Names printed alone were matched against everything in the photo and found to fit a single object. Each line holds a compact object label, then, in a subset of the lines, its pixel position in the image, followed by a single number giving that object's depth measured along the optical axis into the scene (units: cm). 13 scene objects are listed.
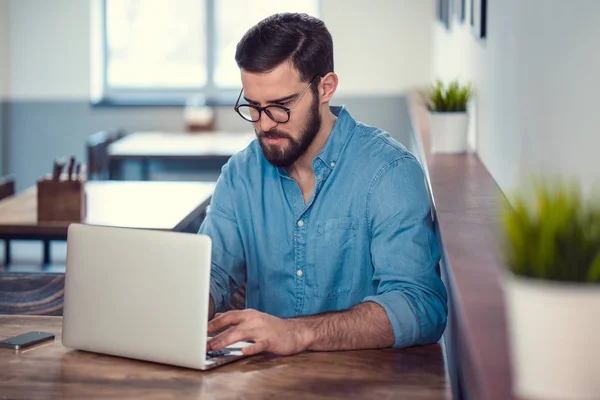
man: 209
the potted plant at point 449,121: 330
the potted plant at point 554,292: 93
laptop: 167
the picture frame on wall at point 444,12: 507
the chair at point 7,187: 424
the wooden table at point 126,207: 348
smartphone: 189
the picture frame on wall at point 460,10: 394
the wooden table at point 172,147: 564
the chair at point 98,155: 585
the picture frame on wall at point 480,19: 296
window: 779
